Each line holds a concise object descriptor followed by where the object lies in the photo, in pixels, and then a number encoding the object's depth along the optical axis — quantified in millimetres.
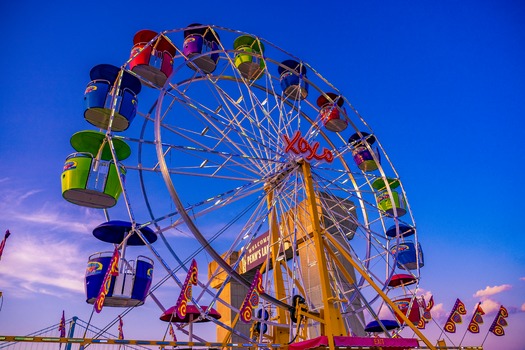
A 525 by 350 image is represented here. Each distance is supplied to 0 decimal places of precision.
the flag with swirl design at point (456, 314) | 16172
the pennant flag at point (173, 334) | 18859
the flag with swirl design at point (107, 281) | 7840
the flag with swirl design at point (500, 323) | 16016
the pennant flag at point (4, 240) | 7727
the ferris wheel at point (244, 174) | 9461
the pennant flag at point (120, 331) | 20781
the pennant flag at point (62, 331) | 16719
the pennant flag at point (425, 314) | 18234
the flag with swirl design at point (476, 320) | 16516
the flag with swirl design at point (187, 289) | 8297
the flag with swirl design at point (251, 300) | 8609
